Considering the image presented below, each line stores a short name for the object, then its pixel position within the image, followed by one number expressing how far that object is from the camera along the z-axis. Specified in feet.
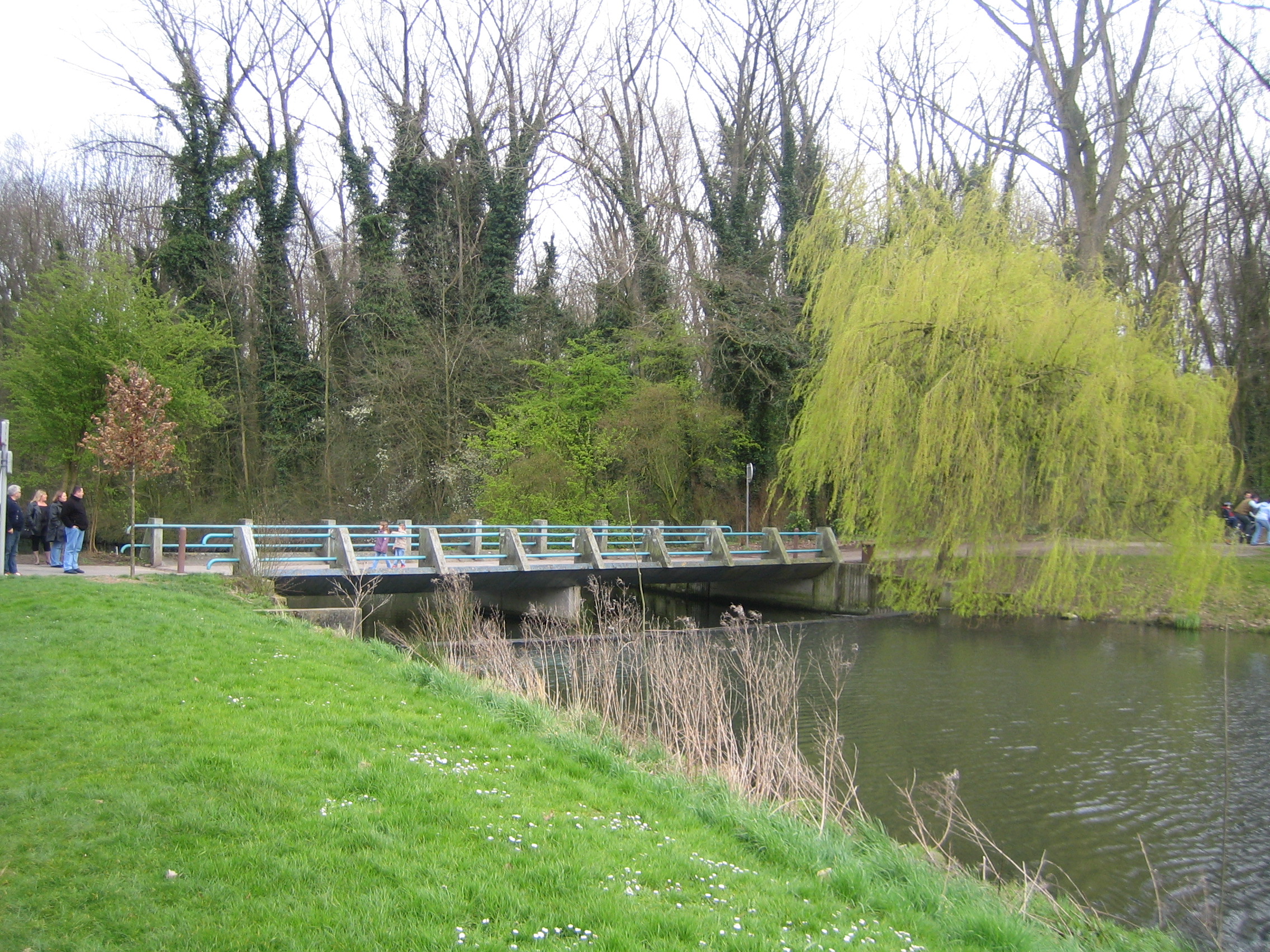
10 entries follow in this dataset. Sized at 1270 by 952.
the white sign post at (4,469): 41.66
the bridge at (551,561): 53.47
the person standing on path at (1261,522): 85.10
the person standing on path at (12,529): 46.68
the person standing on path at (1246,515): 88.22
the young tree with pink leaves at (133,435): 48.24
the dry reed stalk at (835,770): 22.35
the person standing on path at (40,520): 54.39
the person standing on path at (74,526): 48.83
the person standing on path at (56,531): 54.34
